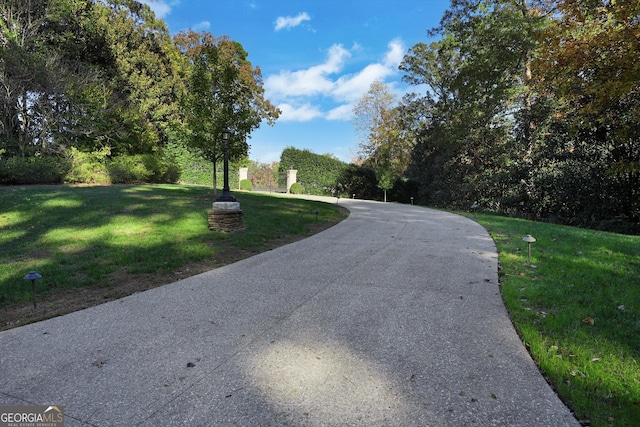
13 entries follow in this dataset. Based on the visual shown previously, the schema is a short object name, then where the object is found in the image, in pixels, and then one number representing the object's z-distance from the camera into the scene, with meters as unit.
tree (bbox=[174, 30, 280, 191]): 10.96
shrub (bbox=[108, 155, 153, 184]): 16.11
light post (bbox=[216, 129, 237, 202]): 7.50
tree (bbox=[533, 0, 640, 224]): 6.50
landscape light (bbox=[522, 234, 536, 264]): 4.68
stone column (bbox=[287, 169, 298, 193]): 24.41
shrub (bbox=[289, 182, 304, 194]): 23.75
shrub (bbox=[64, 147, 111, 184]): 14.41
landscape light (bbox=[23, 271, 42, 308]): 3.28
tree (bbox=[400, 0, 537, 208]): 15.30
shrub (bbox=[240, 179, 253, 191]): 23.88
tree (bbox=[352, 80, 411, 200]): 27.75
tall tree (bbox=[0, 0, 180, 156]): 14.57
